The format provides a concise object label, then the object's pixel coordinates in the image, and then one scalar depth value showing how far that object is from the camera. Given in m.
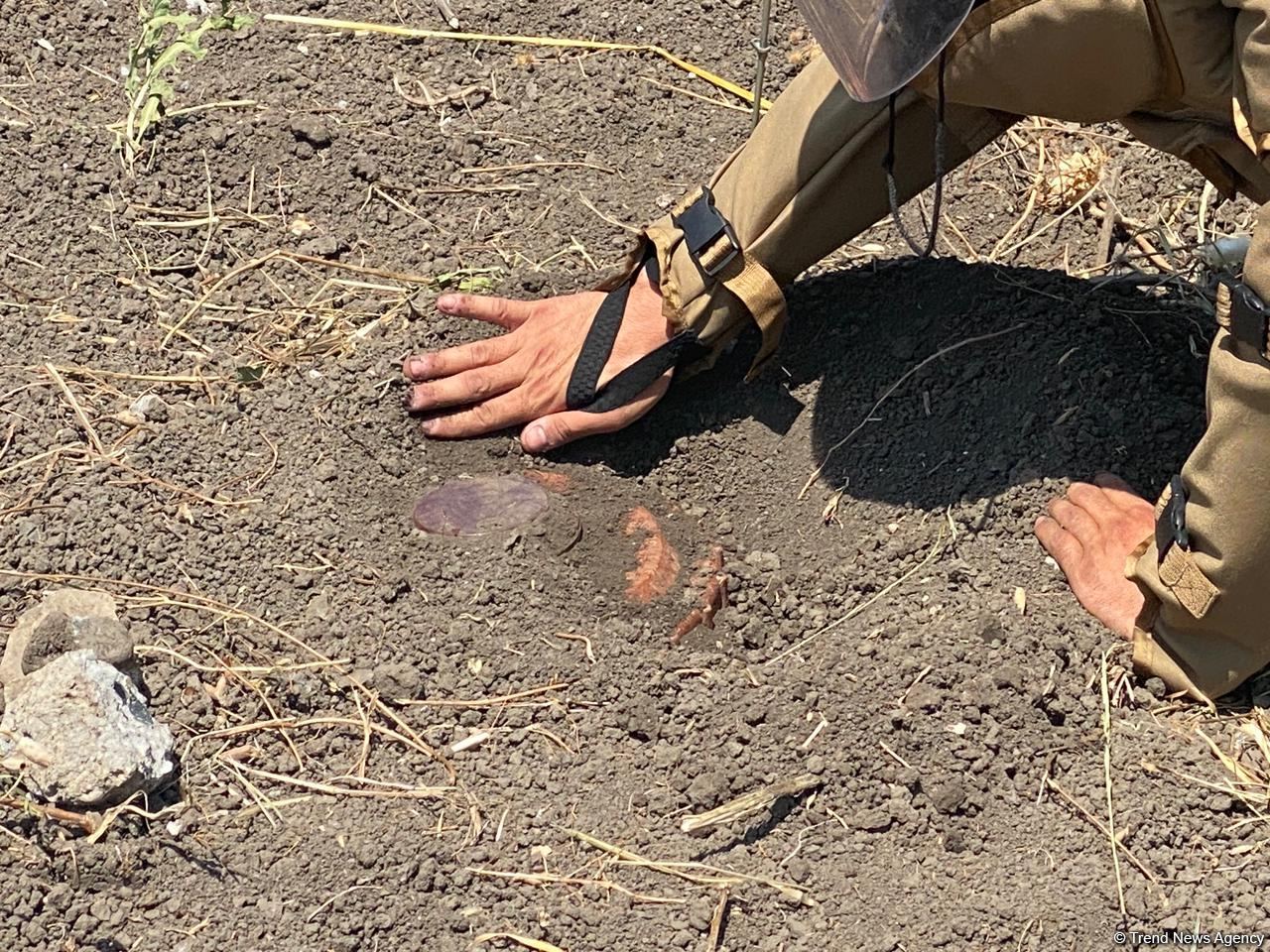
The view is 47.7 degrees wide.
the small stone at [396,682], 2.18
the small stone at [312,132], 3.01
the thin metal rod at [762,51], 2.61
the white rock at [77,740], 1.91
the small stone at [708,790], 2.07
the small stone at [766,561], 2.51
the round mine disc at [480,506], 2.46
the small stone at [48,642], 2.07
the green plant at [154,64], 2.94
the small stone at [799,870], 2.00
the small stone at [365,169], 2.98
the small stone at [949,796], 2.07
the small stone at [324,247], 2.86
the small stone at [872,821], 2.06
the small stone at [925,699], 2.15
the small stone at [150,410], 2.53
